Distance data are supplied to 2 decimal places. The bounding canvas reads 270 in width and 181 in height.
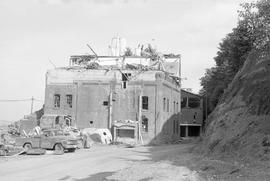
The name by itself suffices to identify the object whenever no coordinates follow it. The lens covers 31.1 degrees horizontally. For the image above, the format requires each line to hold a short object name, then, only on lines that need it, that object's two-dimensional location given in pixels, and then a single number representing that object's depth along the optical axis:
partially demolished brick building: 57.28
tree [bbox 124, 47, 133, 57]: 69.09
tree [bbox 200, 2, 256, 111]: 32.43
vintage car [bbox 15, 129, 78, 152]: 38.84
